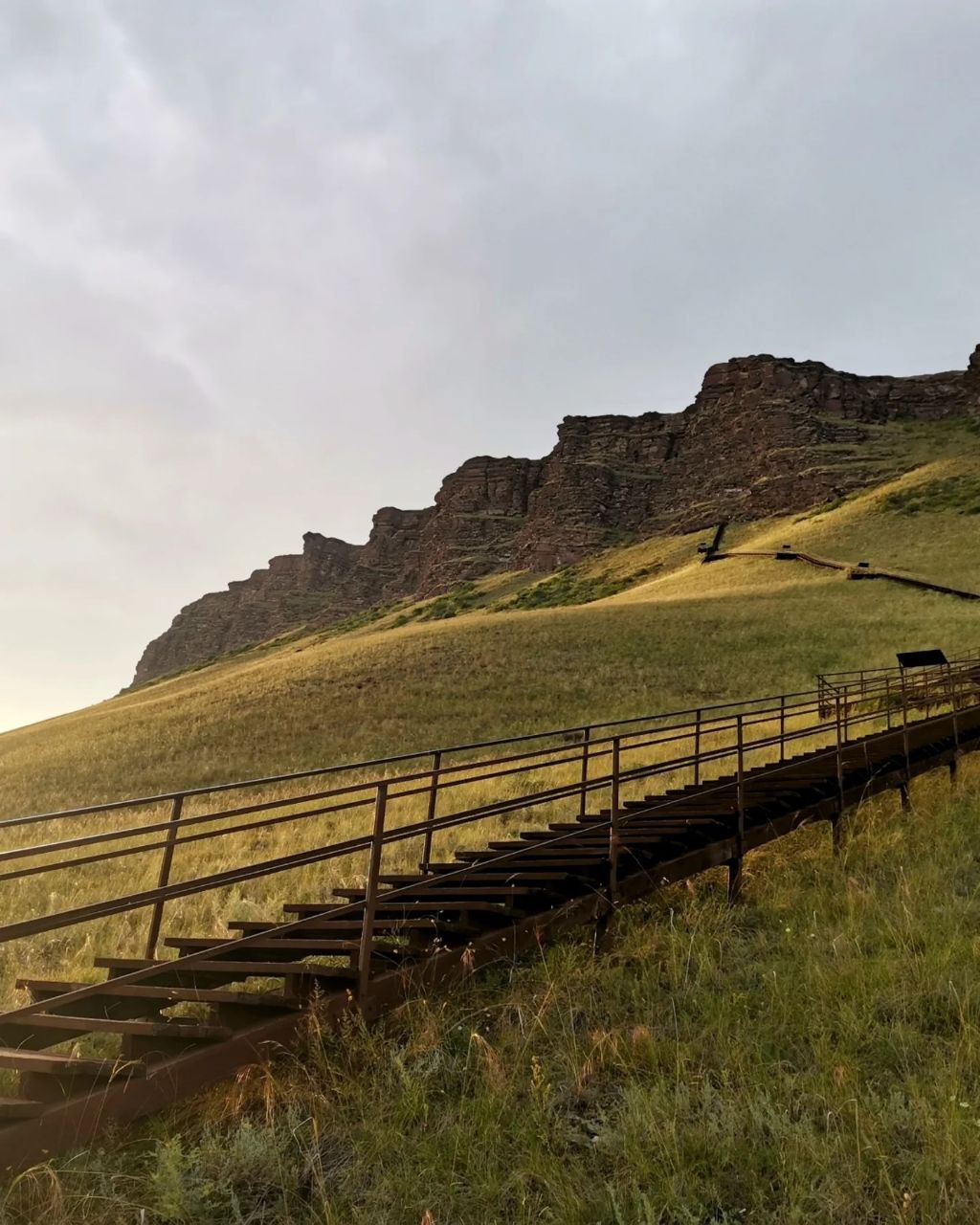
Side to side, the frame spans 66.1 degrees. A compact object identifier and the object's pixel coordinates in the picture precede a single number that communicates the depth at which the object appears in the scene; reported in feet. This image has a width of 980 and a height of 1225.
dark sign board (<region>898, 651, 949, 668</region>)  74.79
